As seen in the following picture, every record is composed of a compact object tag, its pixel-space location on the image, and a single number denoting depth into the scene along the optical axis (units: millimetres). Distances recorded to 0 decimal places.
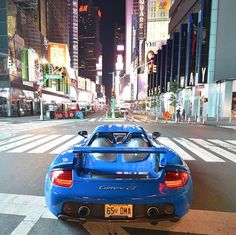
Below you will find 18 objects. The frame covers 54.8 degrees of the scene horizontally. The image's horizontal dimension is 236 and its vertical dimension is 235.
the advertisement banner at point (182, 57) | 42594
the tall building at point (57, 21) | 75069
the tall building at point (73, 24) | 186875
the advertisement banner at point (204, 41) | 33469
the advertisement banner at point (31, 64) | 42188
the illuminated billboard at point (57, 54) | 47656
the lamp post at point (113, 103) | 35359
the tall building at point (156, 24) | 94625
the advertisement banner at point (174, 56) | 48281
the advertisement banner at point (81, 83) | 131438
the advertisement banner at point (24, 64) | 40981
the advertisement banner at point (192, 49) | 37375
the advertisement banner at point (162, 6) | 95875
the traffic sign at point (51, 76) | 29583
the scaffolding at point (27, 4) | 46447
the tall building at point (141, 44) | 106319
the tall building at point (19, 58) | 35875
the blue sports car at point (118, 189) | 2717
